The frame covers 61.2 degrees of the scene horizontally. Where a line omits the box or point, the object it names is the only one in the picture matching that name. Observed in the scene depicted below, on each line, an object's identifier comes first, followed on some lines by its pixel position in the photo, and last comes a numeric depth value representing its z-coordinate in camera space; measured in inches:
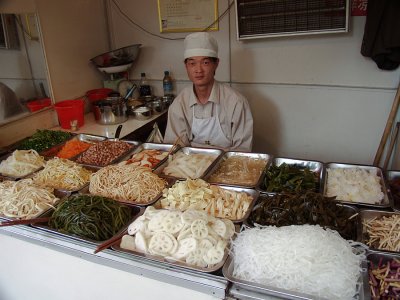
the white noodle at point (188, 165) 100.7
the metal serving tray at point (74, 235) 70.4
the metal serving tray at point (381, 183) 78.2
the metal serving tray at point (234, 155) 91.2
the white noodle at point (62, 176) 95.6
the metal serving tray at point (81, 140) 121.9
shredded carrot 121.0
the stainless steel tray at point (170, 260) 61.0
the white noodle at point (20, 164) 104.4
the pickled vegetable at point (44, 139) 124.7
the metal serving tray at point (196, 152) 105.2
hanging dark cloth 125.7
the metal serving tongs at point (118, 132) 133.4
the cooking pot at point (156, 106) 168.4
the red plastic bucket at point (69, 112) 146.6
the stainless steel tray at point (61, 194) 88.4
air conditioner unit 136.3
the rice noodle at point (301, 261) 55.1
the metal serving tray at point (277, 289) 53.7
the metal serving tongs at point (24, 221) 74.1
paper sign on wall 163.3
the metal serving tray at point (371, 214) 75.5
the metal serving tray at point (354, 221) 69.4
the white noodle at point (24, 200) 81.1
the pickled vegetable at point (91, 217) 73.2
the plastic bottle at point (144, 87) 187.0
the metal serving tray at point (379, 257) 61.7
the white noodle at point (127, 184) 86.4
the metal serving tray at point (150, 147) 118.4
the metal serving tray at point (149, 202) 82.8
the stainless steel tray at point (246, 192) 75.5
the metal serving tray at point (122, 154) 109.3
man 132.3
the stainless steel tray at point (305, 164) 95.8
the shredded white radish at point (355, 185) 83.0
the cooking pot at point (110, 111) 151.8
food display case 56.9
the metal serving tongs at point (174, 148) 110.7
